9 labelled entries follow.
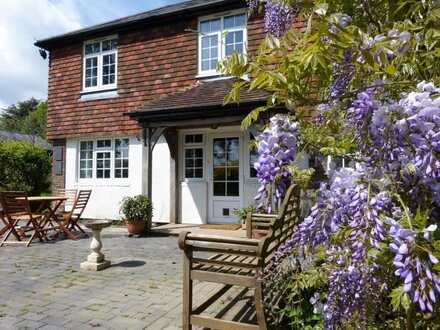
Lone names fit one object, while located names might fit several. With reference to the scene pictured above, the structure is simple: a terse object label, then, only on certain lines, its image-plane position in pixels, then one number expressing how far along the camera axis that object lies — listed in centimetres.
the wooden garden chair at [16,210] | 661
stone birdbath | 507
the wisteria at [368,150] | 110
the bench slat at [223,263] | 263
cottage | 877
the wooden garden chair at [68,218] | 746
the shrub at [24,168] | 1527
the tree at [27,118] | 3997
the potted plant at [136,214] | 786
